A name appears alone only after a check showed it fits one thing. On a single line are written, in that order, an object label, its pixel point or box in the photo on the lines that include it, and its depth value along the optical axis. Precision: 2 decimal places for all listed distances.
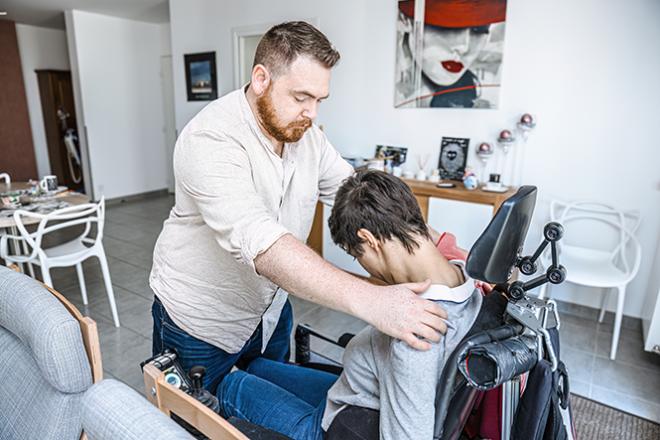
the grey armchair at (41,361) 1.02
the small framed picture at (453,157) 3.42
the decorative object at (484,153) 3.24
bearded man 0.89
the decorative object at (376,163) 3.52
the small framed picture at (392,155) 3.67
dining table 2.63
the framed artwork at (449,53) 3.15
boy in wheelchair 0.87
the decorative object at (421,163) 3.60
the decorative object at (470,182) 3.13
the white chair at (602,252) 2.60
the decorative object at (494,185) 3.04
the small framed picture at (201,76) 5.01
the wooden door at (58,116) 6.64
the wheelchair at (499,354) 0.77
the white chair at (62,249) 2.58
